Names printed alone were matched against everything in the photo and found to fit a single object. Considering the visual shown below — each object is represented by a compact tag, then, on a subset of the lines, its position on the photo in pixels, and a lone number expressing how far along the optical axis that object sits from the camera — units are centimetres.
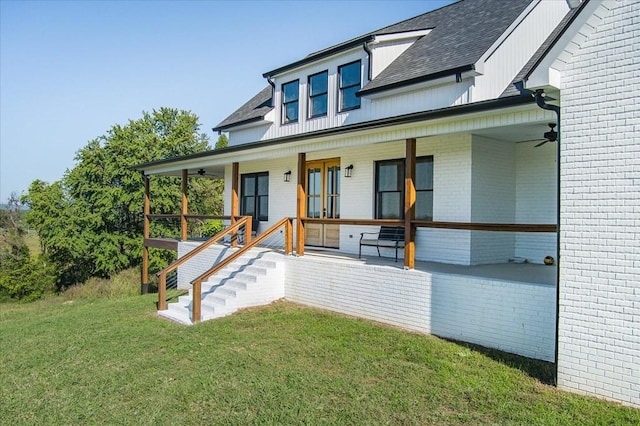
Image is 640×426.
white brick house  514
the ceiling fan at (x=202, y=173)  1672
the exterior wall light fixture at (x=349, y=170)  1198
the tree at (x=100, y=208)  2245
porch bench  1027
